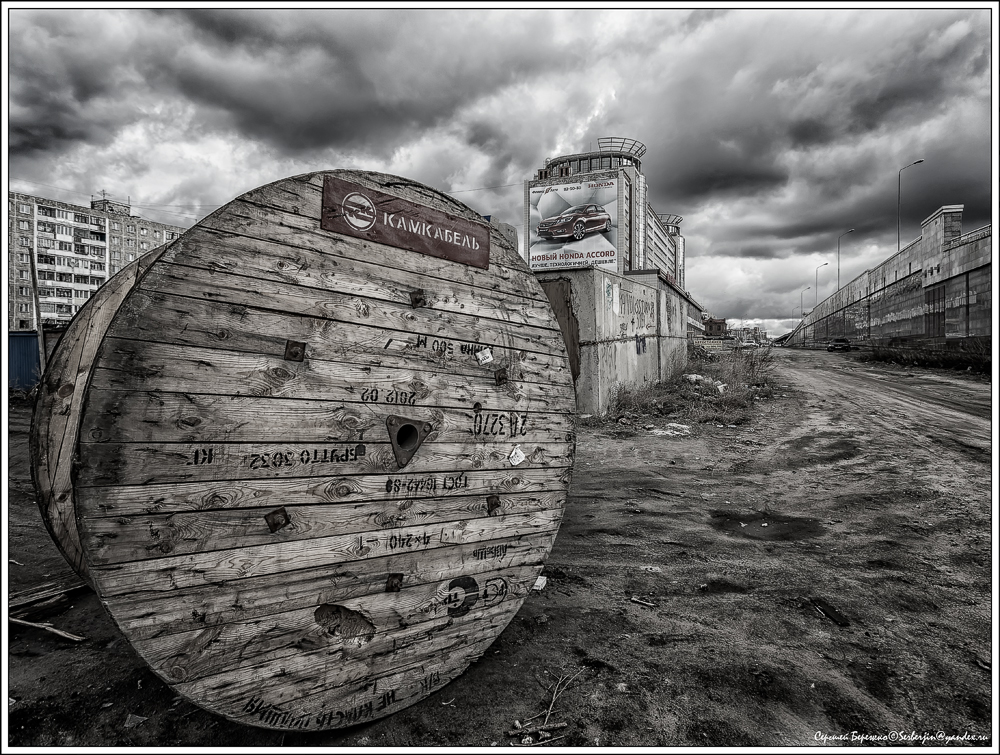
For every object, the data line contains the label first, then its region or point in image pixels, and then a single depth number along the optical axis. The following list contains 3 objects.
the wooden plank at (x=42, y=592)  2.92
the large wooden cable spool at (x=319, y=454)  1.52
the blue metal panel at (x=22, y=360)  17.34
